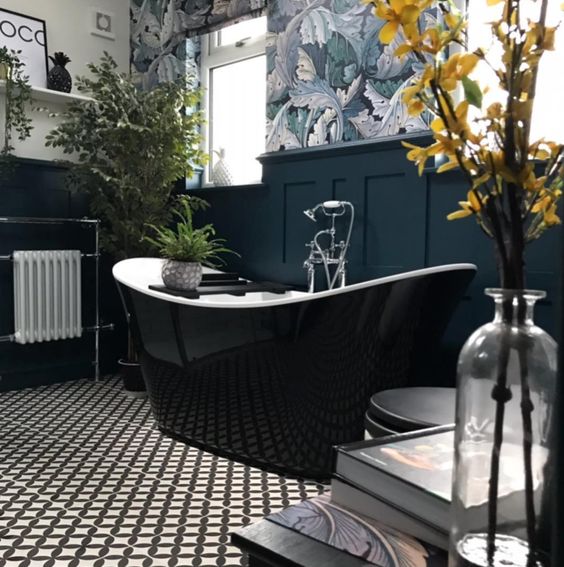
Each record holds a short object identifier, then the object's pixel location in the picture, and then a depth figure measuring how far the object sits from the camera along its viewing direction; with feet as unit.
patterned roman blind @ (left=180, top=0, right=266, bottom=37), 12.44
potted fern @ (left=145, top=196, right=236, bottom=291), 10.33
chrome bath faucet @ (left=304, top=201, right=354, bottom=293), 10.56
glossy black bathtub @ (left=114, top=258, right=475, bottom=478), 7.10
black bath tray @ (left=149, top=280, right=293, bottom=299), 10.01
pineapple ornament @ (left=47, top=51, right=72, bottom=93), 13.05
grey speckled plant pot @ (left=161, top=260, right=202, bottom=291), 10.32
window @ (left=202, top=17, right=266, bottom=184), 13.43
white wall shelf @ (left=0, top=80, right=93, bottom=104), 12.66
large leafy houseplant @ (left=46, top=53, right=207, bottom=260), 11.98
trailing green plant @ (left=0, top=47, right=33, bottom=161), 11.87
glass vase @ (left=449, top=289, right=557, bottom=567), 1.72
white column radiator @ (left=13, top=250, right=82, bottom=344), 12.12
